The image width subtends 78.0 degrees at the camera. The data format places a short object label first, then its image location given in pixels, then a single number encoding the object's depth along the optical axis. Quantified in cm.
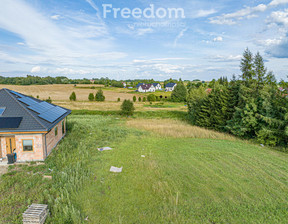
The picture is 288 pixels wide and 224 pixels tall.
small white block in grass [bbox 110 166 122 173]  1004
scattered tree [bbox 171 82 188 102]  5588
